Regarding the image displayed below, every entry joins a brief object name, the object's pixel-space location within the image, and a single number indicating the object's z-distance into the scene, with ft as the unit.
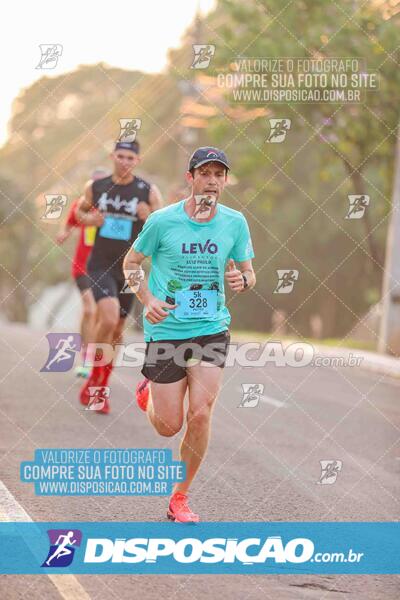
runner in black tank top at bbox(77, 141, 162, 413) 73.46
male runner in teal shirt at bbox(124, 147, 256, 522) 45.57
